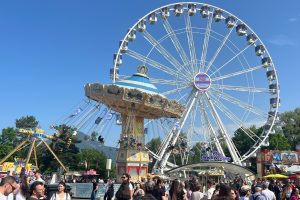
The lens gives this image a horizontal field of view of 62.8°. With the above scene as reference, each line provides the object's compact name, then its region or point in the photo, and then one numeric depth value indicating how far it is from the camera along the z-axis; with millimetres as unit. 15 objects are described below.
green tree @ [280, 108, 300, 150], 43262
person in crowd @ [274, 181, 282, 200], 9194
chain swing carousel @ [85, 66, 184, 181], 18186
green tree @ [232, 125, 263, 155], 43489
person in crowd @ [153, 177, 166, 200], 5187
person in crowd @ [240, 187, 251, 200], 4806
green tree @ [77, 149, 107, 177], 42840
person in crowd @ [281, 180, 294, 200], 7265
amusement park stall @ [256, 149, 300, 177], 27733
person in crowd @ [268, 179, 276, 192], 9213
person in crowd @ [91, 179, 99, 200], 10854
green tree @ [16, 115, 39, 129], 62283
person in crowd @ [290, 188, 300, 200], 5936
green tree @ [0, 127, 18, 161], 48195
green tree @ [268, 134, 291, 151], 39423
